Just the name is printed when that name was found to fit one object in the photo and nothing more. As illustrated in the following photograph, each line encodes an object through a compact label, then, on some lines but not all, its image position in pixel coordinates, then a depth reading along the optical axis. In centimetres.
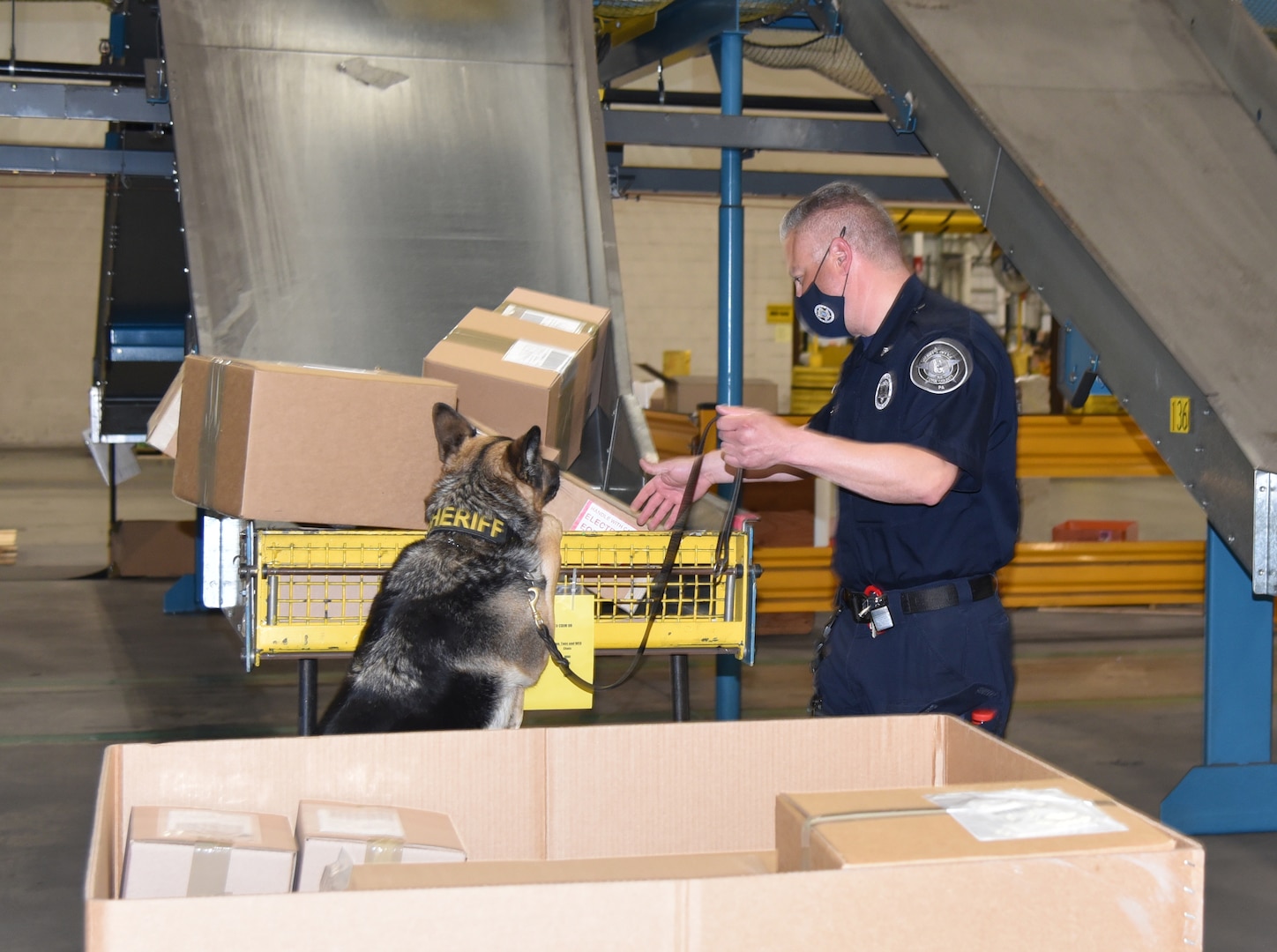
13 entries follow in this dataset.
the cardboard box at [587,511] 329
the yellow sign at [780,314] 1778
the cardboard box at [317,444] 295
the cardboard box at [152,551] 917
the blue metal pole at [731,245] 527
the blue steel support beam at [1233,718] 421
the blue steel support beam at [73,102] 455
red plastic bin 897
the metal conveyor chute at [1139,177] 357
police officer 235
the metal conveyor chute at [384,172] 491
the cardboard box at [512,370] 353
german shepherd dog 254
